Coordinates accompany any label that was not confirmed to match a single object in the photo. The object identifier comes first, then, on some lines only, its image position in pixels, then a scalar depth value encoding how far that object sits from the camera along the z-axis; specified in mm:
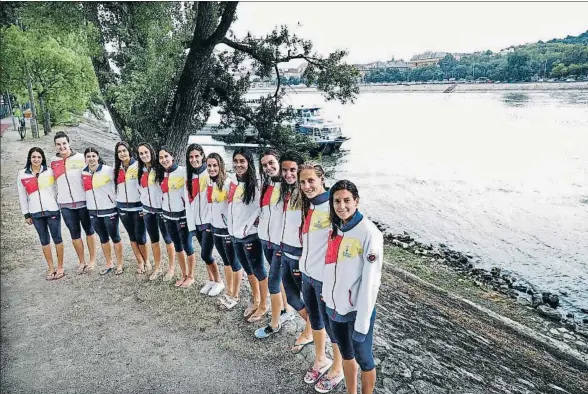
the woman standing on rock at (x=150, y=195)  5227
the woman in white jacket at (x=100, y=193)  5488
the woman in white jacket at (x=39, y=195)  5414
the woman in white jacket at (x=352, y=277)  2963
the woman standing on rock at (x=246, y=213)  4281
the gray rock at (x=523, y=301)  9473
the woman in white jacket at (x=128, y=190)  5406
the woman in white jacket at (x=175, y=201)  5016
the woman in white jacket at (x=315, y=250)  3406
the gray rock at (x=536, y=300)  9484
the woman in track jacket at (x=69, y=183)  5504
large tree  9352
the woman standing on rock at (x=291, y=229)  3746
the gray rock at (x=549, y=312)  8891
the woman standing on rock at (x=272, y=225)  3951
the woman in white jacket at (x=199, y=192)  4758
